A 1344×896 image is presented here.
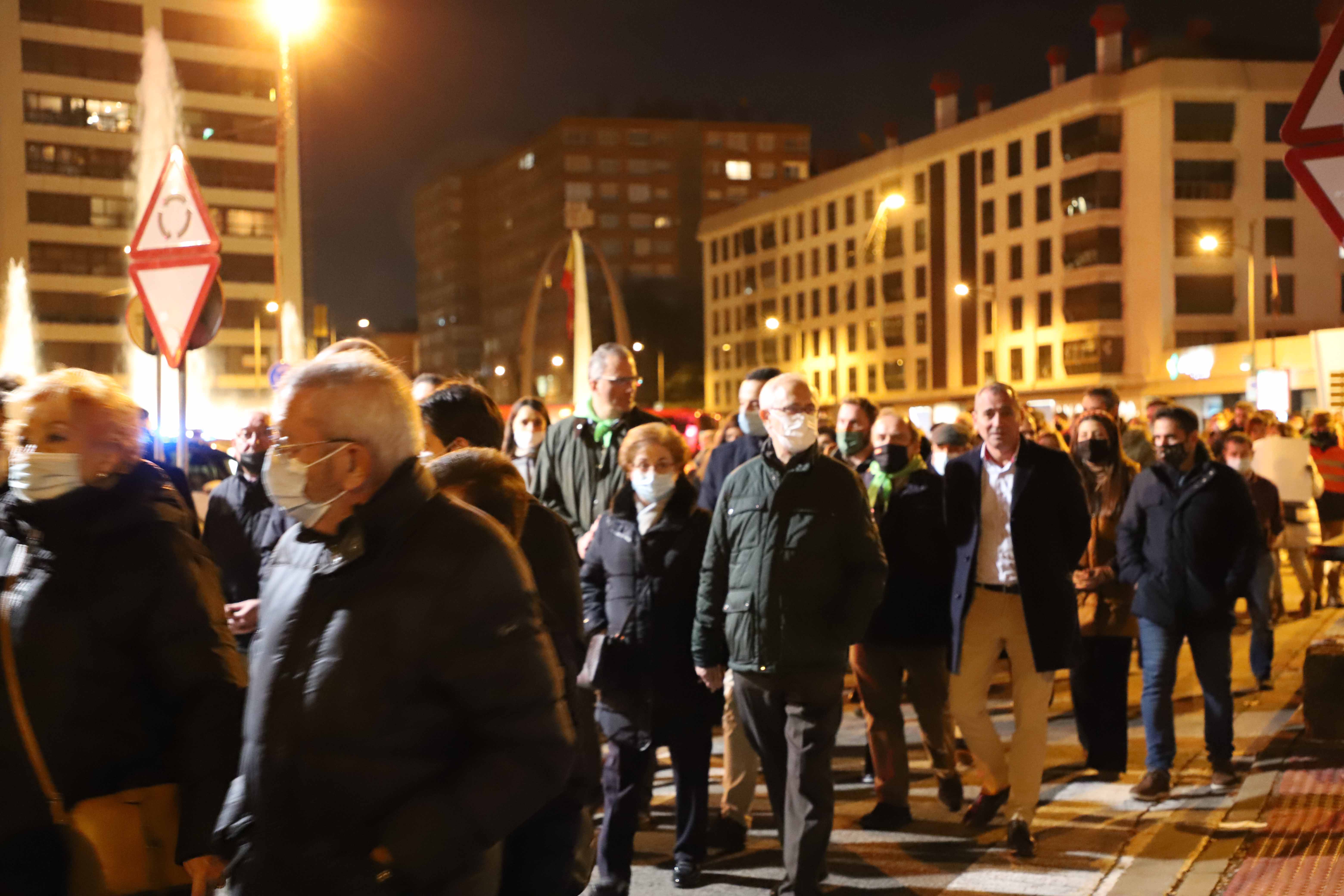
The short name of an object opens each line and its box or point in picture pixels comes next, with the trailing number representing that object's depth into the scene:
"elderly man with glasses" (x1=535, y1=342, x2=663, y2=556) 7.19
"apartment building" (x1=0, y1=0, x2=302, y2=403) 75.56
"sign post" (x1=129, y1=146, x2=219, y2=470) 6.09
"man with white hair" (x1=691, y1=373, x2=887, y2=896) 5.52
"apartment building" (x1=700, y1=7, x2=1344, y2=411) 62.12
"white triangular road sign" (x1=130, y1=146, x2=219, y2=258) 6.09
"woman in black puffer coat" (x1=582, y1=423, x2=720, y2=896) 5.93
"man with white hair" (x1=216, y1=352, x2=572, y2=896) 2.36
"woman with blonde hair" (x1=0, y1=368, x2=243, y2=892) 2.96
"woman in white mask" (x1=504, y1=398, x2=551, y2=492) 9.27
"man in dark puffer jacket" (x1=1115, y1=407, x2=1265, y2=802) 7.39
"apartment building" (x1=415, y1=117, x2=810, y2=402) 119.69
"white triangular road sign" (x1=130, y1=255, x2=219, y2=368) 6.09
